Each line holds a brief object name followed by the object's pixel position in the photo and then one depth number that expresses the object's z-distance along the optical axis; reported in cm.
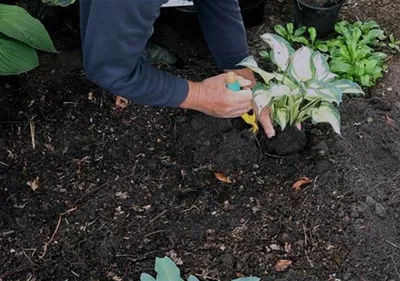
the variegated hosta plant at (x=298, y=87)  202
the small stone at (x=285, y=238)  215
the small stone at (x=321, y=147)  232
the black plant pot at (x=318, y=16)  262
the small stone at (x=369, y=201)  220
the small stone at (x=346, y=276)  206
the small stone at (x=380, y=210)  218
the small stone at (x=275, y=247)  213
